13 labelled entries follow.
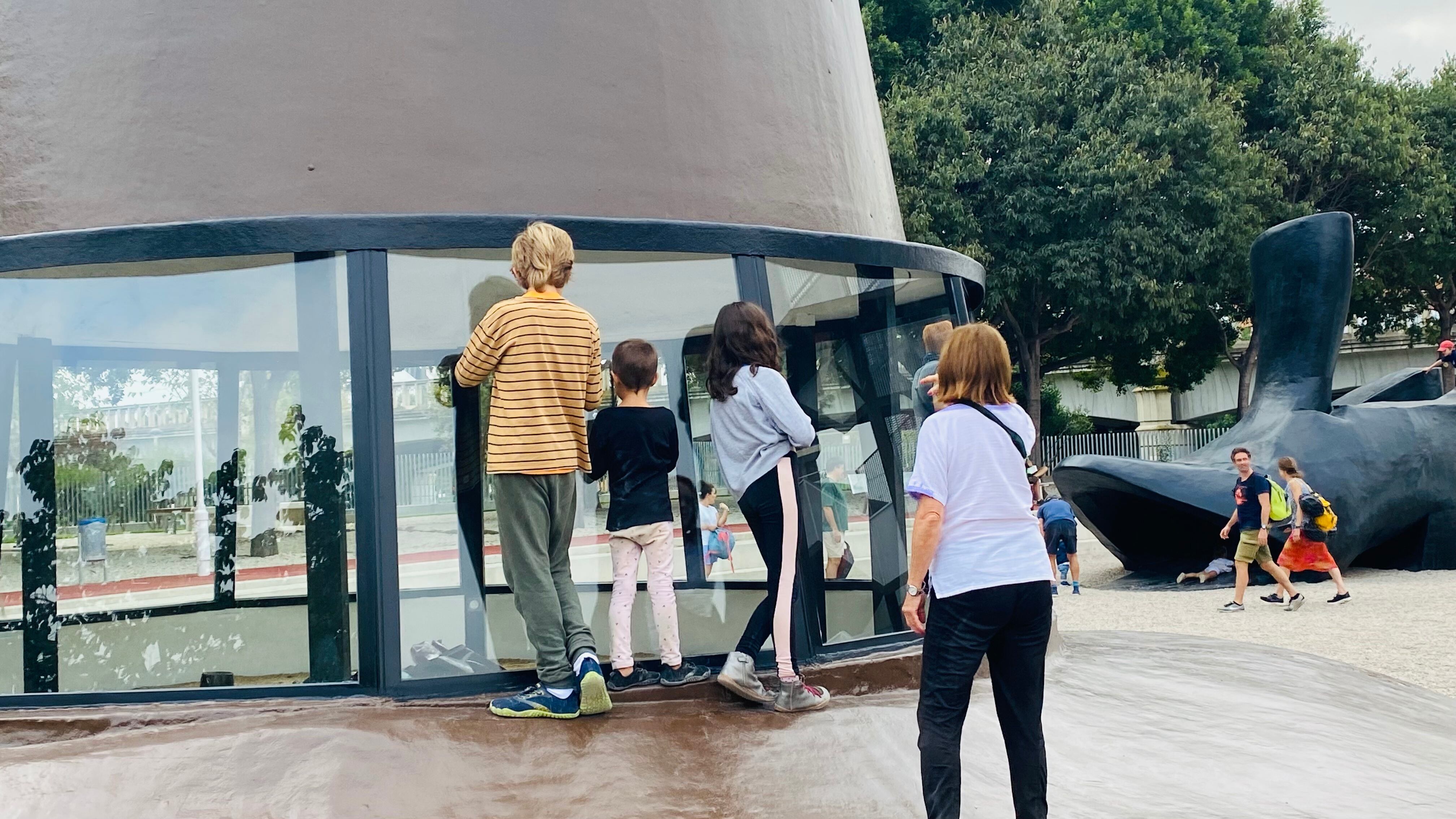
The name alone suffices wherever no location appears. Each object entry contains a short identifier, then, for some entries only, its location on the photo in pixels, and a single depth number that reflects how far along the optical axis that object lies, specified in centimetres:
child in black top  469
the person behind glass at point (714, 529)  521
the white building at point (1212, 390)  4072
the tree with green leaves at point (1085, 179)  2620
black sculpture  1544
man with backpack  1281
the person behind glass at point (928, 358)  572
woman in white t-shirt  371
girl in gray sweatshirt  473
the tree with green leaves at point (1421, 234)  3005
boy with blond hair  450
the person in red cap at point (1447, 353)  1933
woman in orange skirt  1368
